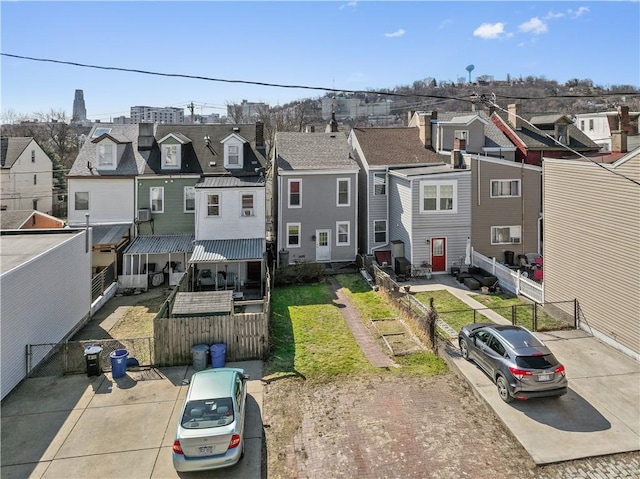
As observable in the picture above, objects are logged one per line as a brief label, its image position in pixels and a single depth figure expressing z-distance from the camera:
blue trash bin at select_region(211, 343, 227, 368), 14.39
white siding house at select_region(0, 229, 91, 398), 12.98
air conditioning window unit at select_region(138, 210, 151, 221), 27.31
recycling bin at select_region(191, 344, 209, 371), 14.33
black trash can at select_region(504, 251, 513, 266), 26.76
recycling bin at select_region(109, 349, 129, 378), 13.76
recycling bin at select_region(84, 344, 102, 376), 13.85
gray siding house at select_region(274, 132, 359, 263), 28.05
